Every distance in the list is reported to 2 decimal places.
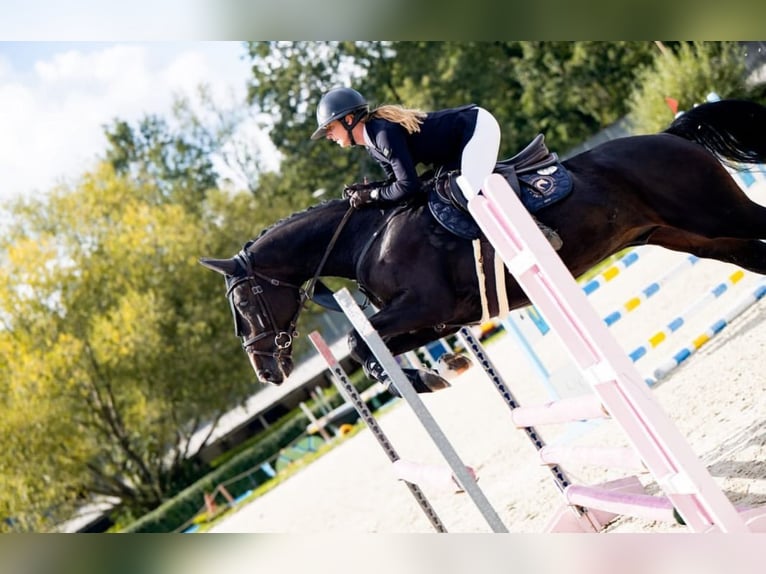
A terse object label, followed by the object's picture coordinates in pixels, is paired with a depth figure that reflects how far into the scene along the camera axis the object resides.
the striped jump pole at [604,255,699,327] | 11.16
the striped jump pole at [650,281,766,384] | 10.84
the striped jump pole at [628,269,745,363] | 11.13
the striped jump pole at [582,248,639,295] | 11.78
